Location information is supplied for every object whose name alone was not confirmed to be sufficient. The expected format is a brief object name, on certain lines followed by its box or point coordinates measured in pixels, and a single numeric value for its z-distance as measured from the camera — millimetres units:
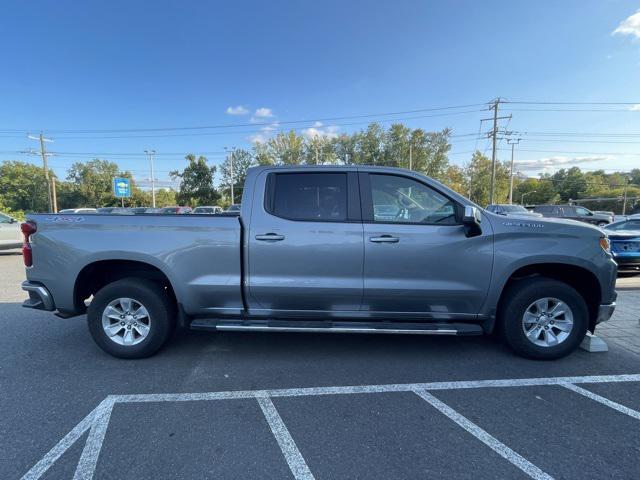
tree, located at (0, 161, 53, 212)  68562
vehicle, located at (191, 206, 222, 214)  29891
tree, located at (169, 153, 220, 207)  47844
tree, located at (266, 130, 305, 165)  56531
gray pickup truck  3566
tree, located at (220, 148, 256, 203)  56031
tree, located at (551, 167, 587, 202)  95750
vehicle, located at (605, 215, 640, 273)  7648
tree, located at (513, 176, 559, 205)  95750
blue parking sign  47412
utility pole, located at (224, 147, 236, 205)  50731
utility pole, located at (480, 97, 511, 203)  37188
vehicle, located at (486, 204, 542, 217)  20698
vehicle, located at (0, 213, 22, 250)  11617
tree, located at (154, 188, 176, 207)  77938
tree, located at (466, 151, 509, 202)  69750
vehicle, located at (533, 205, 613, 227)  22895
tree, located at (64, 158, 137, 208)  66812
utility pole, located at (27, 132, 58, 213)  43062
